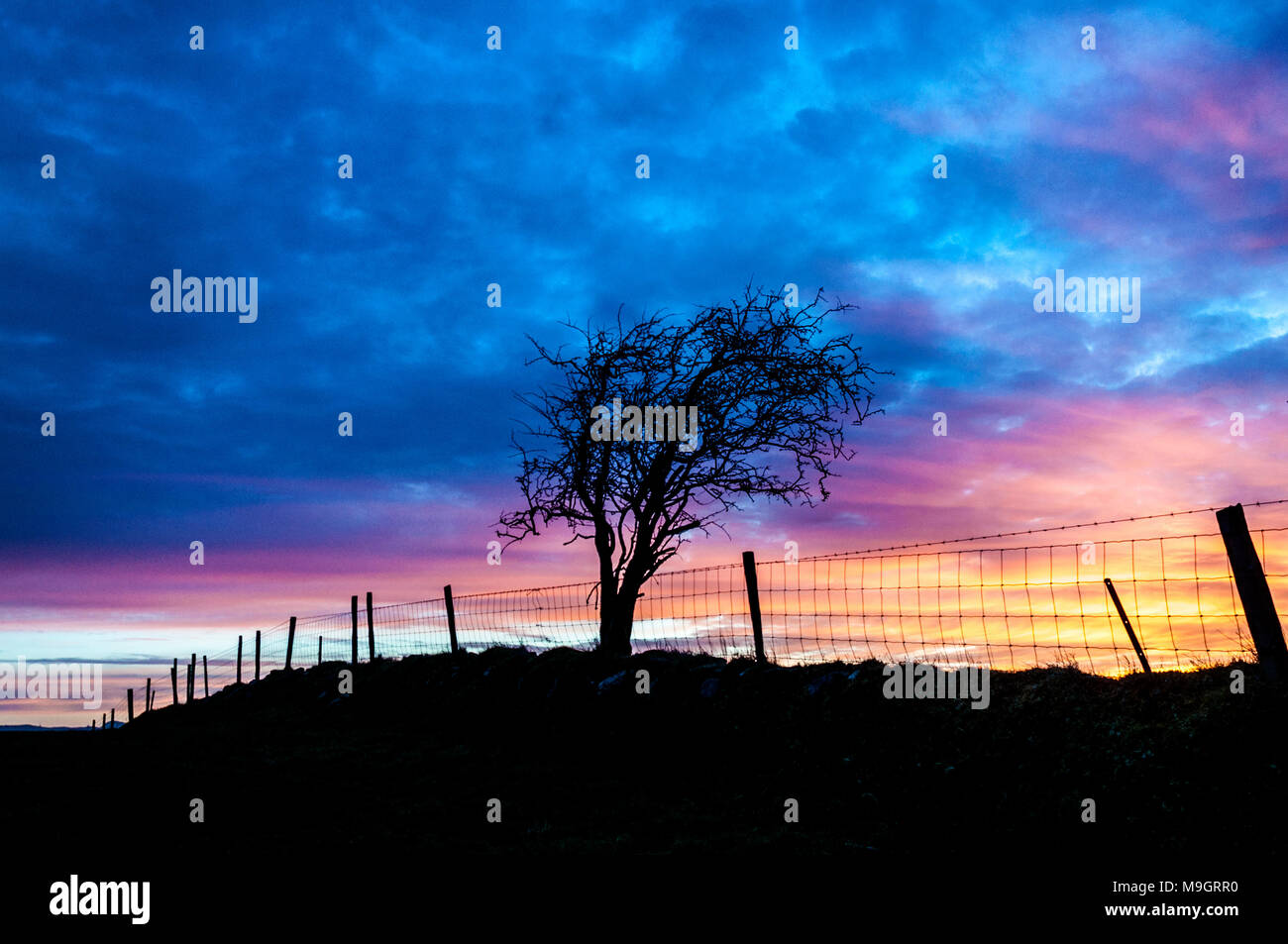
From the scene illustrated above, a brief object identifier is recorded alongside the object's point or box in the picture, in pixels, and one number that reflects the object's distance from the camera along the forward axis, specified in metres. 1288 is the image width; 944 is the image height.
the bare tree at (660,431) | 15.84
